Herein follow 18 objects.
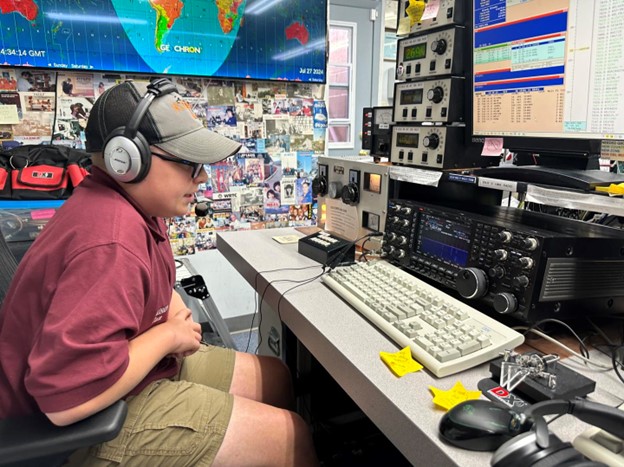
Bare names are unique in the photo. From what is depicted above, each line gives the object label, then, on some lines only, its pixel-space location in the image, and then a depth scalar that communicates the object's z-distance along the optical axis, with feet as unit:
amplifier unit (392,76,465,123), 4.16
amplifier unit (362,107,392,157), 5.32
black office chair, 2.19
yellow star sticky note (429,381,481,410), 2.24
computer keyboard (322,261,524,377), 2.59
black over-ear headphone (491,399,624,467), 1.67
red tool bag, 5.70
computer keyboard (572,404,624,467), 1.76
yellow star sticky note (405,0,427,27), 4.34
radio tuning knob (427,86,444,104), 4.21
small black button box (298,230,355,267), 4.45
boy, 2.25
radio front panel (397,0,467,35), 4.01
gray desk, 2.10
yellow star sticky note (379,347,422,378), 2.54
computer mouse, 1.92
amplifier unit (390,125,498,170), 4.18
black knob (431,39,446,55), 4.14
